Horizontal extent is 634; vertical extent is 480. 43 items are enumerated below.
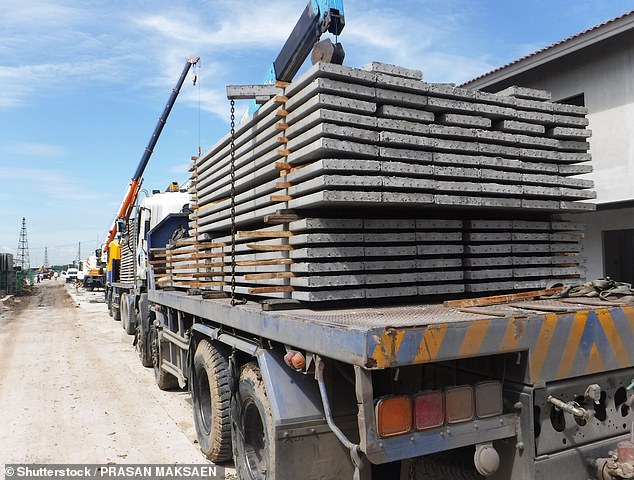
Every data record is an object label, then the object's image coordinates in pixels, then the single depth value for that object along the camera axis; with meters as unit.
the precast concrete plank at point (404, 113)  3.62
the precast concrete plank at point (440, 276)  3.85
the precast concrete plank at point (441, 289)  3.86
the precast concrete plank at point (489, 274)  4.04
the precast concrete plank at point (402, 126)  3.58
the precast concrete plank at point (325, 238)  3.52
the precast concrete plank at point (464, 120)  3.85
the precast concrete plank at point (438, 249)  3.84
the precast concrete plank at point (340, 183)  3.34
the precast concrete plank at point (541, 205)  4.12
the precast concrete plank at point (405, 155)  3.56
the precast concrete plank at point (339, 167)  3.35
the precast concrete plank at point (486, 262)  4.05
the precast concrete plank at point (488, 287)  4.06
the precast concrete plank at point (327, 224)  3.54
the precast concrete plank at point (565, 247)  4.50
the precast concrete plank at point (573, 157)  4.39
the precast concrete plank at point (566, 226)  4.52
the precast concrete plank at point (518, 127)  4.10
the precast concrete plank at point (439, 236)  3.86
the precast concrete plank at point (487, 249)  4.05
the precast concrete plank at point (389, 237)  3.69
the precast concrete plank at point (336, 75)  3.40
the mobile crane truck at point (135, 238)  10.16
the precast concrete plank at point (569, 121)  4.37
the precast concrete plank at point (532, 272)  4.24
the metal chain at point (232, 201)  4.14
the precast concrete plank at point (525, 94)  4.30
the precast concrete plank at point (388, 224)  3.69
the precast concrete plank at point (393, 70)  3.66
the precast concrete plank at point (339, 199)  3.32
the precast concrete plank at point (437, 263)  3.86
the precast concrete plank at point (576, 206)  4.36
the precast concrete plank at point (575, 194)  4.35
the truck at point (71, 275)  69.94
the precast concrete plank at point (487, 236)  4.06
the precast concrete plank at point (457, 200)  3.71
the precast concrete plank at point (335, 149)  3.36
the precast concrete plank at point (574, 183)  4.36
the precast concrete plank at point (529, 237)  4.25
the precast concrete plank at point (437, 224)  3.89
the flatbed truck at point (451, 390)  2.48
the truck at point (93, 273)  36.93
